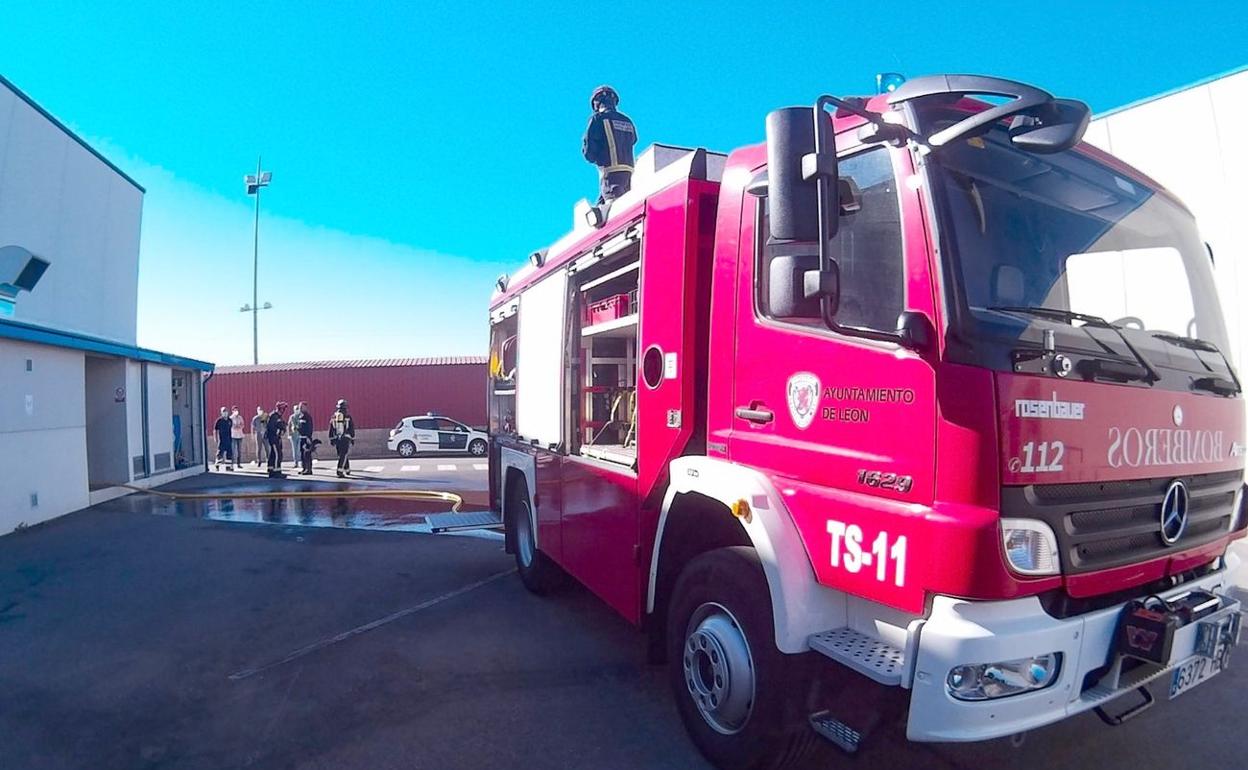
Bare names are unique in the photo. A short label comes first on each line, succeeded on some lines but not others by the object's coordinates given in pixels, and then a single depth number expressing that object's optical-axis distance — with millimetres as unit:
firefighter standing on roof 5938
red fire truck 2293
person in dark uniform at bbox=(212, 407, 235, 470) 20969
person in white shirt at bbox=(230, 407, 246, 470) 21531
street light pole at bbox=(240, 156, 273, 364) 31561
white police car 25609
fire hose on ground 13086
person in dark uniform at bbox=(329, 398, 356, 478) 17875
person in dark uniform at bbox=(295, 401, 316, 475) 18266
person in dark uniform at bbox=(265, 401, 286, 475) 18109
